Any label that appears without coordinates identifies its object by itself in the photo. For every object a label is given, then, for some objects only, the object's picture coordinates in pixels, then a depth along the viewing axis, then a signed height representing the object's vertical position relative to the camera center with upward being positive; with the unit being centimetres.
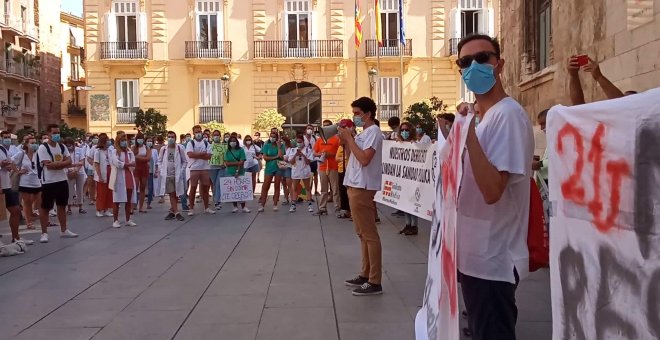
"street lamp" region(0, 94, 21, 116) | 4028 +362
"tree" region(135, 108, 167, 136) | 3198 +182
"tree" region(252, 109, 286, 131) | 3294 +184
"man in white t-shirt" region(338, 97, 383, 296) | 602 -37
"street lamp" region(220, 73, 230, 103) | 3478 +422
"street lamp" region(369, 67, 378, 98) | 3211 +410
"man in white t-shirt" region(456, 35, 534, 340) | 272 -28
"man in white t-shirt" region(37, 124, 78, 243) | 992 -41
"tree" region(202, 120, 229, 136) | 3269 +157
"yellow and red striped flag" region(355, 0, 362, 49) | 2953 +610
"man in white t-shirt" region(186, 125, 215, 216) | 1342 -24
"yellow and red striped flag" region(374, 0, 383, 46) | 2811 +616
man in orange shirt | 1319 -38
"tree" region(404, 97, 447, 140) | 1911 +121
